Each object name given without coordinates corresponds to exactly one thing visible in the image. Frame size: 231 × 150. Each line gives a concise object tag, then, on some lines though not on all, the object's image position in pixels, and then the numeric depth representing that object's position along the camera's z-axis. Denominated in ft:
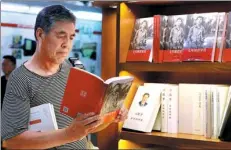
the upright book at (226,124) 5.87
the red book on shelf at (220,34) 5.96
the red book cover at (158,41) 6.56
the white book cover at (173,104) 6.59
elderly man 4.67
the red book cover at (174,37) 6.41
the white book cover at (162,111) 6.64
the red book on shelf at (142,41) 6.63
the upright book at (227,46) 5.88
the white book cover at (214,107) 6.00
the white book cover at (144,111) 6.61
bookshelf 6.47
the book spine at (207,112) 6.10
